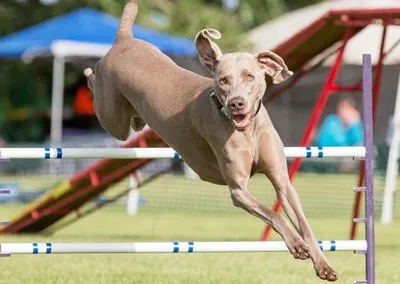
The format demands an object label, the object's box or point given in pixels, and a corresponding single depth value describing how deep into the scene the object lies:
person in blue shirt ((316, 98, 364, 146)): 21.66
